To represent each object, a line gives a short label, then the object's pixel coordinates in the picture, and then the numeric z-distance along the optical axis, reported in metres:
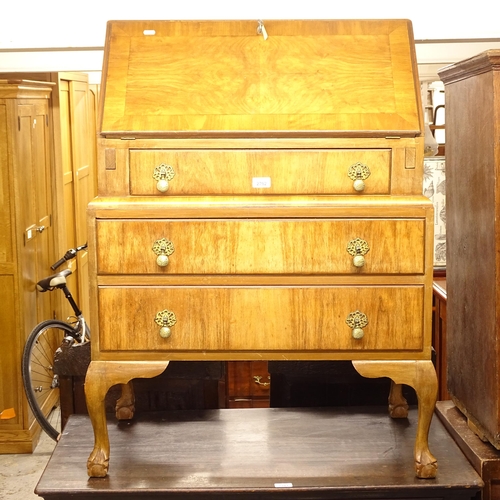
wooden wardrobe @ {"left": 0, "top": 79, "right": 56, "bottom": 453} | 5.06
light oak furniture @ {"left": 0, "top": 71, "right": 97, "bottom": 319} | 6.01
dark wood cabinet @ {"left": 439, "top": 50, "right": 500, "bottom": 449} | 2.45
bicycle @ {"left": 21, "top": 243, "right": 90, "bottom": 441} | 5.02
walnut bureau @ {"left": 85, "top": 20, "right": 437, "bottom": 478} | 2.42
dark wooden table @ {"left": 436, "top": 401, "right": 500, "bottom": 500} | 2.54
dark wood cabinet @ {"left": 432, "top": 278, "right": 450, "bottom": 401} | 4.04
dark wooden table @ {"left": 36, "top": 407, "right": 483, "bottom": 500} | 2.46
